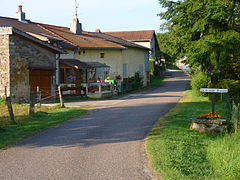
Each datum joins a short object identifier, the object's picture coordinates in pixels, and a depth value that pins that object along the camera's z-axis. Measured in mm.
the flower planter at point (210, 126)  11070
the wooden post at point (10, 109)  12632
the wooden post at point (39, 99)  17425
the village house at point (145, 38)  56281
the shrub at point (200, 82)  24100
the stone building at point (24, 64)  20020
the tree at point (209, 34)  17375
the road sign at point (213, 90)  10984
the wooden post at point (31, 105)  14632
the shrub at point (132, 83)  33000
